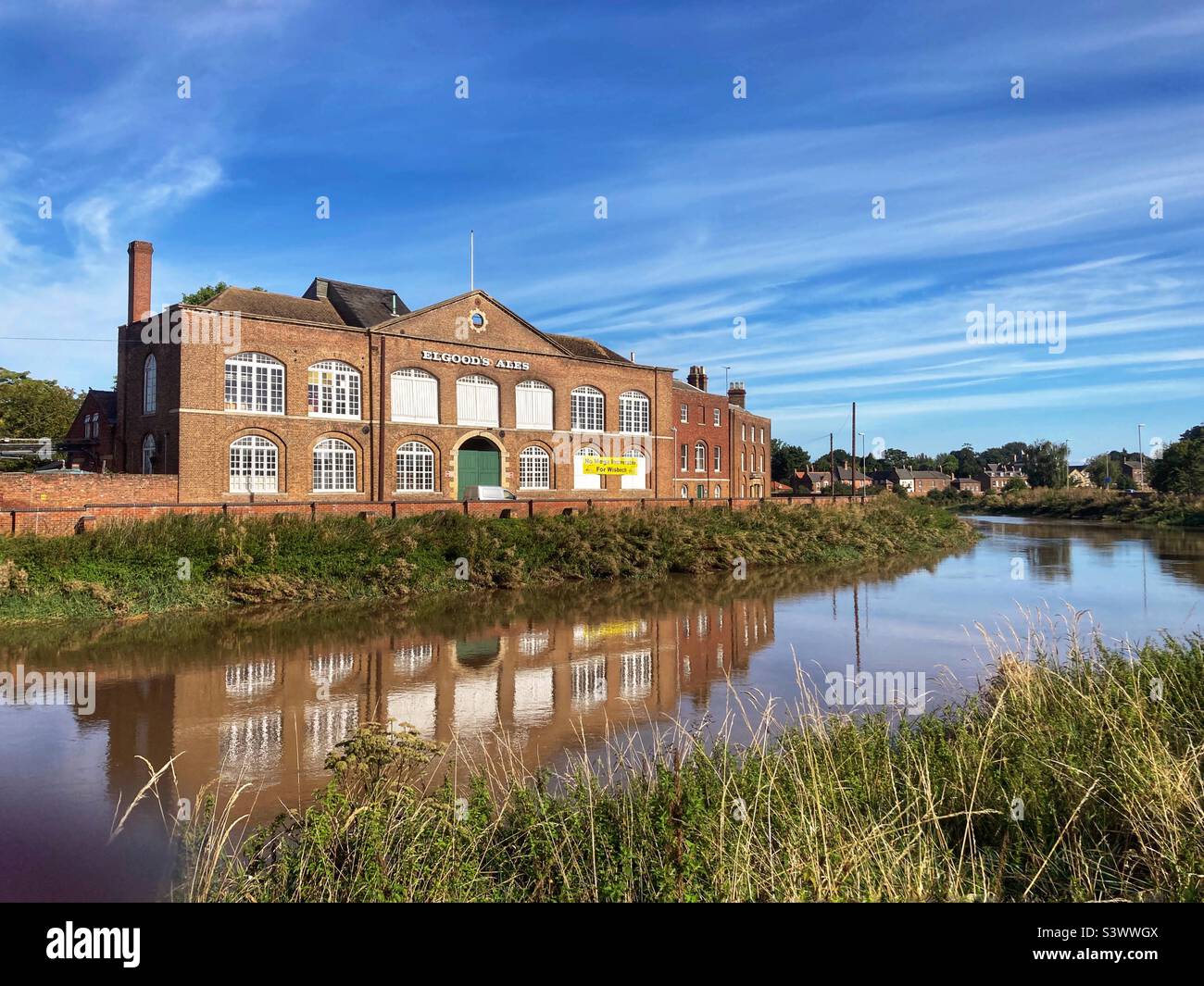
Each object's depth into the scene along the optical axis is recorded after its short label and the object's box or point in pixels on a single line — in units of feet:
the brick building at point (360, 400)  96.73
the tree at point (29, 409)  136.87
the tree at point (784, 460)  270.46
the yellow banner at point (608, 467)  134.92
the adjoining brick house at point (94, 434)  113.70
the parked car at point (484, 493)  115.96
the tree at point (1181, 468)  195.93
